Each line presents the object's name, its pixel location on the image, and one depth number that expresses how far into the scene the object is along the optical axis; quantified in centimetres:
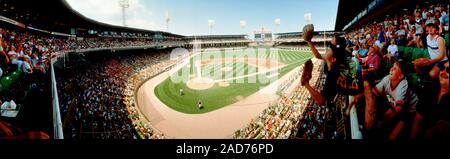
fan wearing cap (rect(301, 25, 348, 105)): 345
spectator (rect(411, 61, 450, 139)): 231
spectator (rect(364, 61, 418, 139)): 265
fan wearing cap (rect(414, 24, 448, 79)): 245
